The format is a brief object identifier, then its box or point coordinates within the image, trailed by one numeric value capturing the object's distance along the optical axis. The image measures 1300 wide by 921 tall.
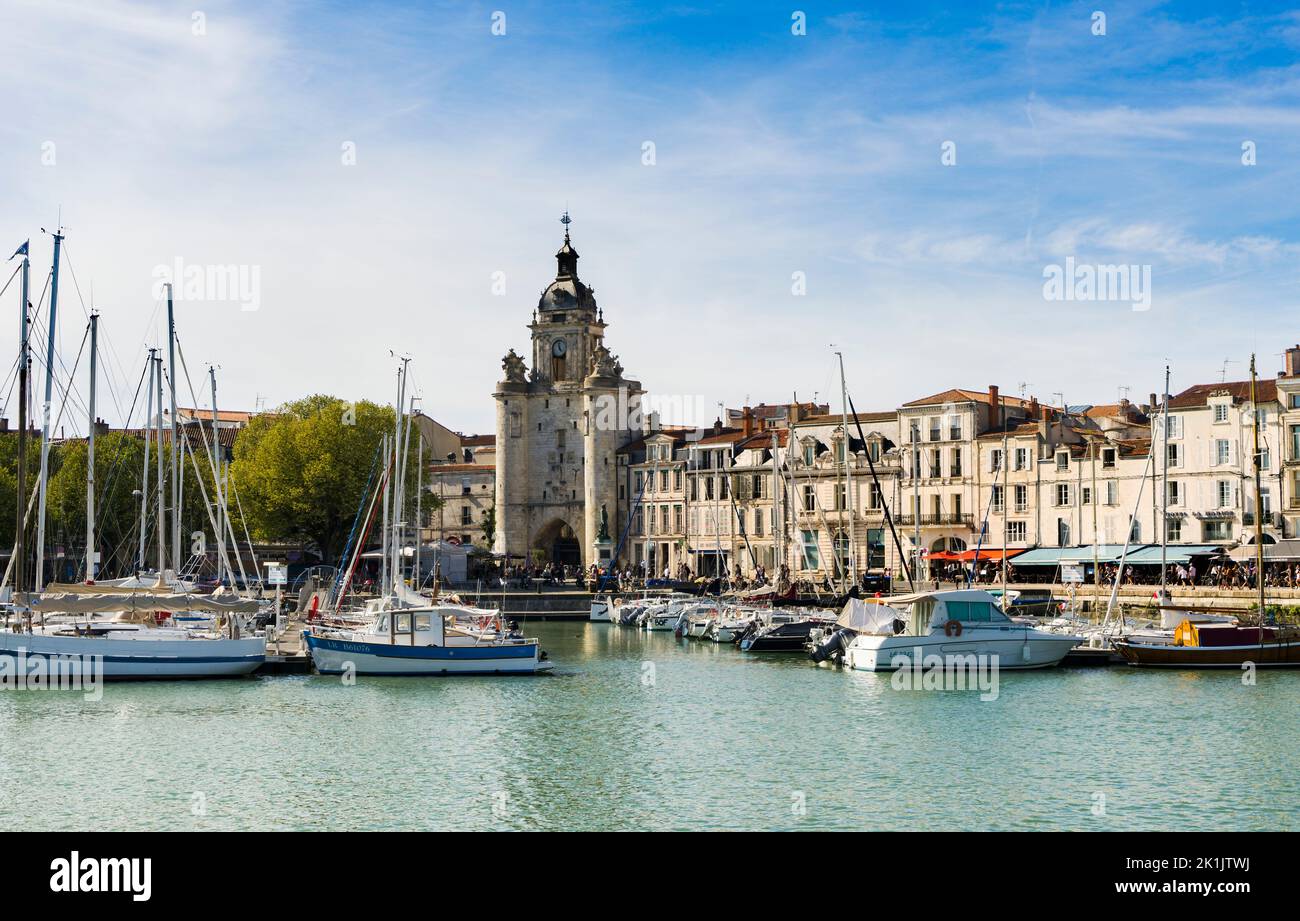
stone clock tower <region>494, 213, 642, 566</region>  97.00
